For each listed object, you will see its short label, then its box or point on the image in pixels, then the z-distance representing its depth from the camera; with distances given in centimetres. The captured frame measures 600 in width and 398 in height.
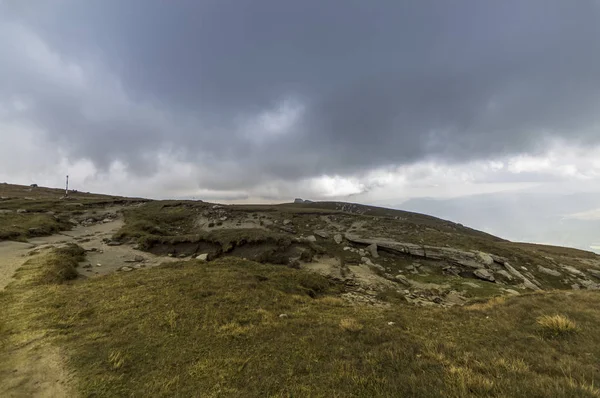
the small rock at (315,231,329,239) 3478
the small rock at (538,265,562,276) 2960
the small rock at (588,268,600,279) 3321
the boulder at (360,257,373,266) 2708
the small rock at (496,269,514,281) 2587
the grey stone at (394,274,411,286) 2309
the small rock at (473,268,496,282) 2520
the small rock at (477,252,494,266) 2808
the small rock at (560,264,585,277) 3157
